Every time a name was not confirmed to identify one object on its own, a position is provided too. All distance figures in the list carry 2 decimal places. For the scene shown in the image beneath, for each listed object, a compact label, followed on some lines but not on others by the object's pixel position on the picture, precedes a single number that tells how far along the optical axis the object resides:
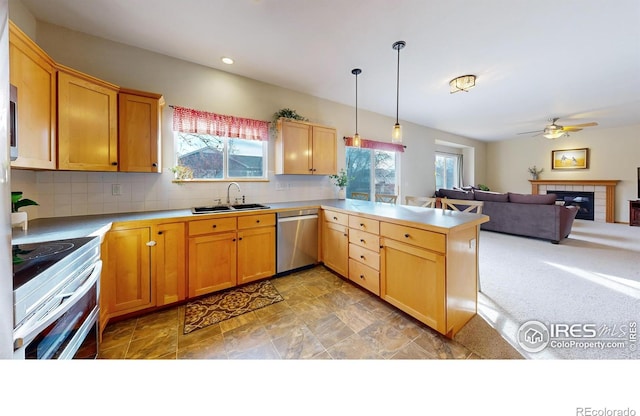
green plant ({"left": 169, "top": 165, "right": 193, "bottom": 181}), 2.61
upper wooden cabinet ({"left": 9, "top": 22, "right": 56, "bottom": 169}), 1.38
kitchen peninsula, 1.68
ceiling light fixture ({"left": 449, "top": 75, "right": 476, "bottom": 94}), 3.08
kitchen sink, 2.57
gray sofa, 4.04
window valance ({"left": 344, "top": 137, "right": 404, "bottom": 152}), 4.14
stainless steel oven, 0.86
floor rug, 1.98
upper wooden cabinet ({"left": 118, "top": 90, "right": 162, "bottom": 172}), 2.11
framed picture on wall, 6.50
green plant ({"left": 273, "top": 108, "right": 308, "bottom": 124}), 3.25
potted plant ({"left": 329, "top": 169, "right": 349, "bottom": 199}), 3.87
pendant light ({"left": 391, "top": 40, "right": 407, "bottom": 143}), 2.37
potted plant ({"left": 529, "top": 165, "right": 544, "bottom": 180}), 7.23
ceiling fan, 4.84
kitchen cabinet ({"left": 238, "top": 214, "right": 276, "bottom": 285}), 2.49
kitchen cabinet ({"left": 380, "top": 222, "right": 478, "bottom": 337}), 1.67
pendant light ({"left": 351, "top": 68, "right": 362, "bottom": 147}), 2.91
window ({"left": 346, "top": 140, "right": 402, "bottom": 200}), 4.43
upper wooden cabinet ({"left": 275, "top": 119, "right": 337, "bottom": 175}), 3.18
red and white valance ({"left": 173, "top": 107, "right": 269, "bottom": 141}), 2.66
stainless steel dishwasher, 2.75
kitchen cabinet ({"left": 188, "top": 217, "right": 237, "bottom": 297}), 2.22
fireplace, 6.41
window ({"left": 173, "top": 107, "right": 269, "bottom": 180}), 2.70
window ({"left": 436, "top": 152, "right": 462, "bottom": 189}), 7.20
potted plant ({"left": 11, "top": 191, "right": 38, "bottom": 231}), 1.46
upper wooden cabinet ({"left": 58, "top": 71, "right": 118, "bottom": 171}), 1.78
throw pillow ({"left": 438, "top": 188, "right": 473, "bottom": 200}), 5.18
